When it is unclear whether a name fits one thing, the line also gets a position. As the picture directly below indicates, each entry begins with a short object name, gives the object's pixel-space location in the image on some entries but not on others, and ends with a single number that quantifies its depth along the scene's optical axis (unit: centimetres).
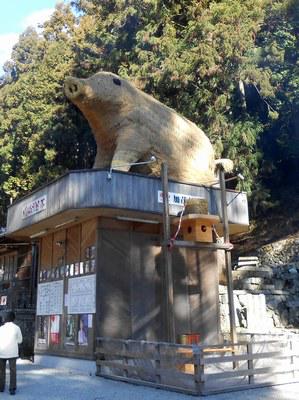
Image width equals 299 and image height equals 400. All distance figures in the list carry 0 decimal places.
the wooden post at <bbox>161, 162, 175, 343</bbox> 898
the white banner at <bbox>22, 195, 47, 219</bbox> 1148
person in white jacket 802
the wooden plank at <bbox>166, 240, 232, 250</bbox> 984
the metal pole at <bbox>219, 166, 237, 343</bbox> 977
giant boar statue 1231
